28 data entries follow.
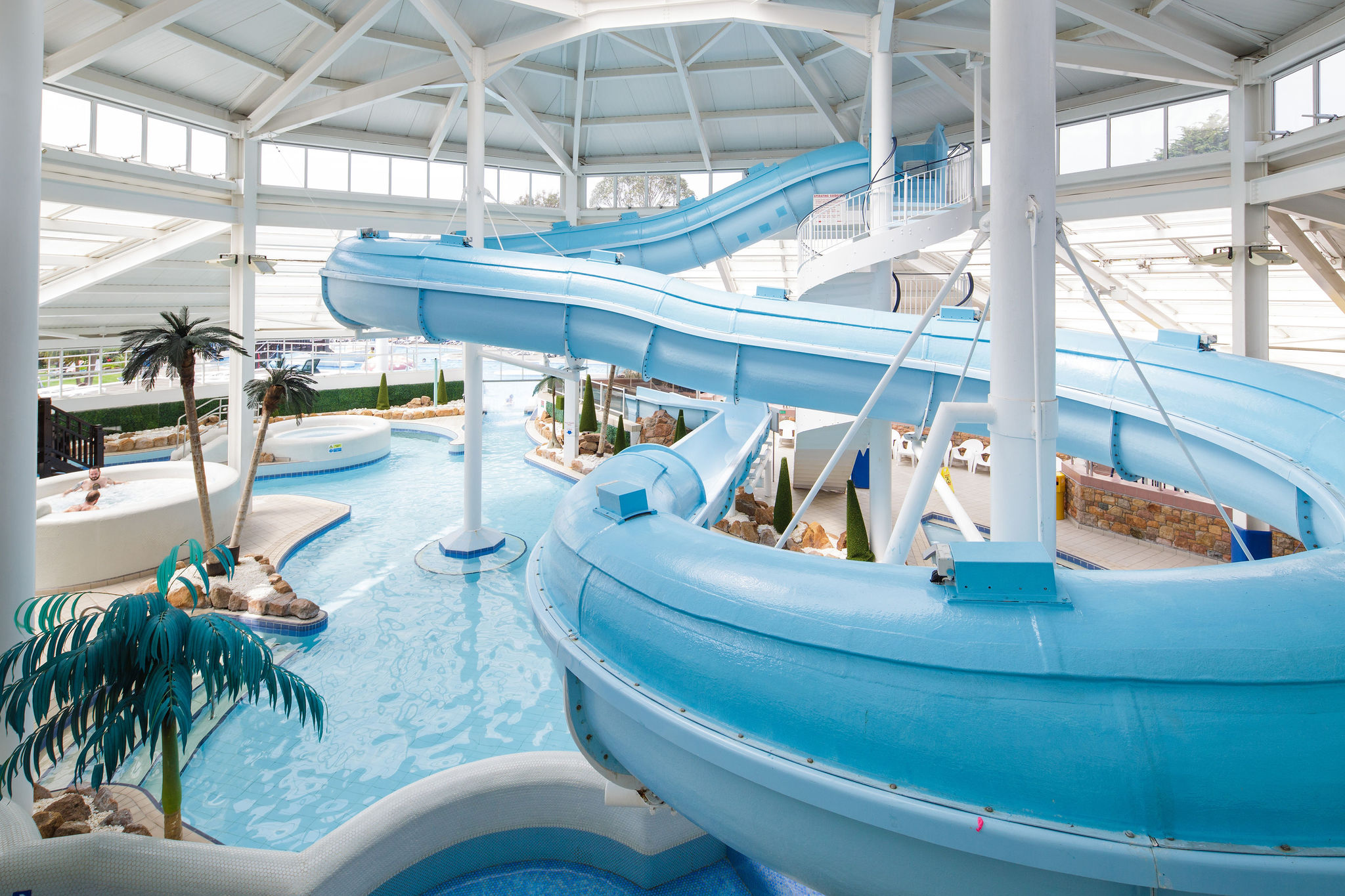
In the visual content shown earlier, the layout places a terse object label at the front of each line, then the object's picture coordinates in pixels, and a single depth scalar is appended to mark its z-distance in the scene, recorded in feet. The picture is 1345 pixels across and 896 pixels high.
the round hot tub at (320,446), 54.24
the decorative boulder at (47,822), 15.62
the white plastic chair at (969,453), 53.52
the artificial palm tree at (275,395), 36.63
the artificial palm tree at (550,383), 71.98
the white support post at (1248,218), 28.22
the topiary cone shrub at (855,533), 32.89
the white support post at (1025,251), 10.70
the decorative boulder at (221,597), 29.58
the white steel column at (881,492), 32.50
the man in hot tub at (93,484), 35.19
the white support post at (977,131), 27.02
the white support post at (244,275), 39.22
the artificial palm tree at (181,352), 31.71
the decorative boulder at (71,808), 16.25
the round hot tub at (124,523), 30.09
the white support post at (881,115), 28.12
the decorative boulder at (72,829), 15.58
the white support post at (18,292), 13.71
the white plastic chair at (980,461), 53.11
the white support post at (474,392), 33.40
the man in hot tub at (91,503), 33.63
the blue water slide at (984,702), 6.40
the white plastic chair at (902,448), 55.77
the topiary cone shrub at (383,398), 77.25
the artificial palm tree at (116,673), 13.14
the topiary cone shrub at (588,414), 65.51
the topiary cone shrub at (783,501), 40.06
